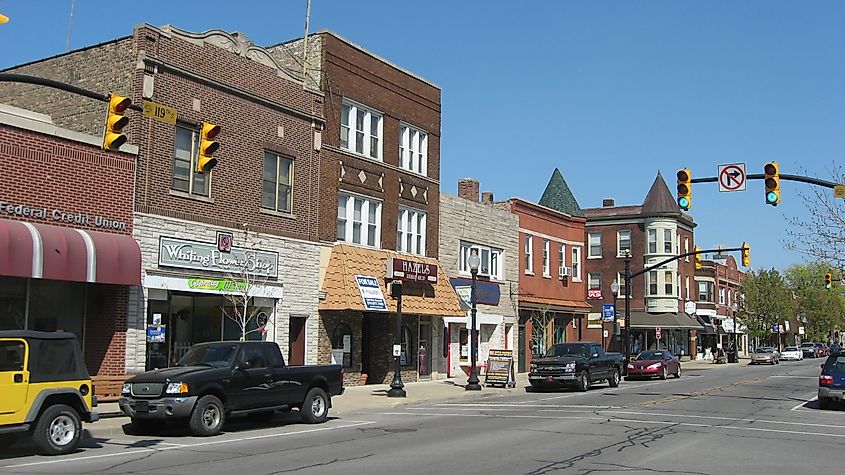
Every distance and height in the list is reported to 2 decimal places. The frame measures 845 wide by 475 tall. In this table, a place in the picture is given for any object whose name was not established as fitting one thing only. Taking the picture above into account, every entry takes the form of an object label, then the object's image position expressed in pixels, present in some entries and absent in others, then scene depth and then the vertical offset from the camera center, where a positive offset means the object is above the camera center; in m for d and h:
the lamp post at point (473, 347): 29.70 -0.53
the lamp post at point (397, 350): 25.84 -0.58
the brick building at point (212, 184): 23.09 +4.20
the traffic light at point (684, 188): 22.27 +3.73
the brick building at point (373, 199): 29.64 +4.82
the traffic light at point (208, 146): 15.75 +3.31
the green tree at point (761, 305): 77.69 +2.79
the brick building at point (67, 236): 19.25 +2.03
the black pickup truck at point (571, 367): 29.09 -1.14
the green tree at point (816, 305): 97.81 +3.51
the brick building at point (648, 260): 63.88 +5.47
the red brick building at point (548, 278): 42.88 +2.80
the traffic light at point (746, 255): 37.65 +3.50
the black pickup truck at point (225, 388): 15.87 -1.17
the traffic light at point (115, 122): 14.53 +3.42
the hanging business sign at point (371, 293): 29.67 +1.26
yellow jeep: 12.77 -0.96
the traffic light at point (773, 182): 21.41 +3.77
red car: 38.72 -1.37
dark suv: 22.95 -1.16
